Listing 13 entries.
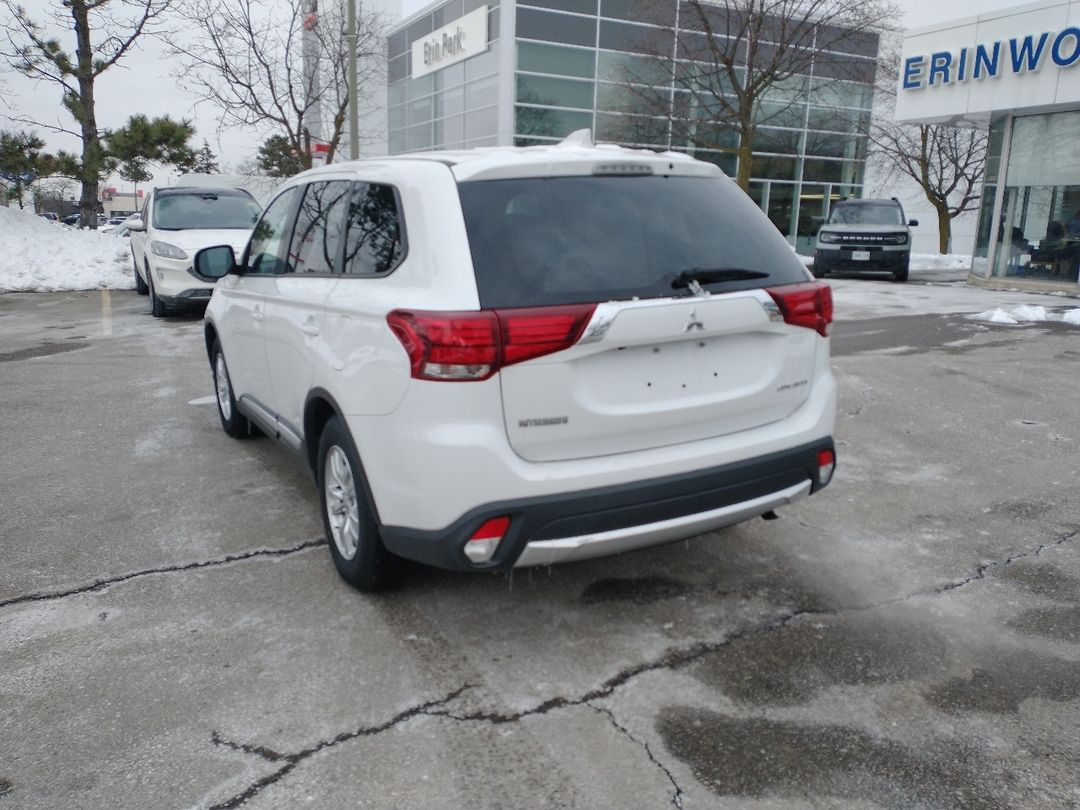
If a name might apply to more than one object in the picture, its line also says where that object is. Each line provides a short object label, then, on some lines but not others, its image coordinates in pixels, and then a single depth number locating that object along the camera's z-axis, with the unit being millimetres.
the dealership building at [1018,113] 16109
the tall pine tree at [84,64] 21891
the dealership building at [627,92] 25672
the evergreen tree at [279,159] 26641
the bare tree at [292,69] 23516
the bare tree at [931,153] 28266
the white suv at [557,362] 2848
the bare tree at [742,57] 22422
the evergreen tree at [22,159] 23656
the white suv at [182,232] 11961
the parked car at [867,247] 18078
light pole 19984
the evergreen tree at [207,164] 43228
